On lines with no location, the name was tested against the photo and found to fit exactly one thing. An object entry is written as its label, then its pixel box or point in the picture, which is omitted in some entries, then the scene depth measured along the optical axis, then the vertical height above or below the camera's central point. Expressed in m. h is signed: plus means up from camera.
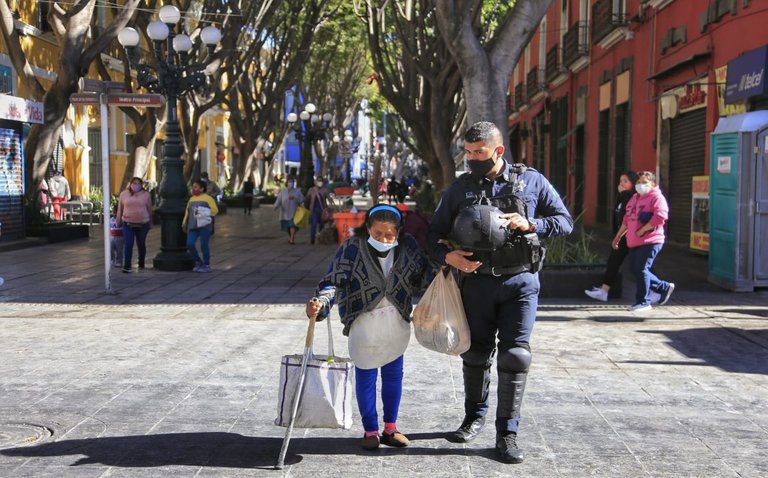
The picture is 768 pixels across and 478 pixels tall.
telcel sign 14.08 +1.86
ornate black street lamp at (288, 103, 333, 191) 32.72 +2.15
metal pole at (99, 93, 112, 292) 11.48 +0.15
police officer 4.85 -0.32
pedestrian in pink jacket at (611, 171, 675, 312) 9.98 -0.37
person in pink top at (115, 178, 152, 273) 13.95 -0.28
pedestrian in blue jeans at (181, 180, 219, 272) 14.27 -0.40
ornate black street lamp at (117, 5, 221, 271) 14.79 +0.97
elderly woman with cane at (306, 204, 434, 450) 4.96 -0.54
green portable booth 11.55 -0.02
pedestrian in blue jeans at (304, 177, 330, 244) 20.92 -0.22
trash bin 18.88 -0.47
